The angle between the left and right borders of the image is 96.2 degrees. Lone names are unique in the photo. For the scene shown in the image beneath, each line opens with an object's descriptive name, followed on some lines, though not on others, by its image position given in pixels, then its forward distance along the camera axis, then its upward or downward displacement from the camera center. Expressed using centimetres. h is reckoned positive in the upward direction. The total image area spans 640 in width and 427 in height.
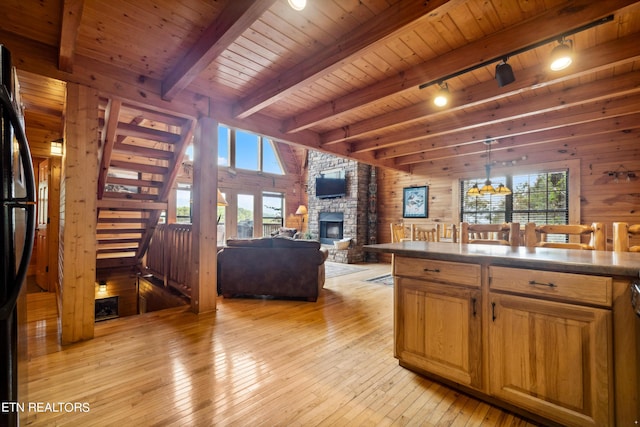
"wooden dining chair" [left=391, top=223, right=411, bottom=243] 557 -31
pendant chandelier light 477 +45
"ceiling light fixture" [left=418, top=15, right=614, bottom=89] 188 +123
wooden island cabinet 136 -62
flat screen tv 785 +81
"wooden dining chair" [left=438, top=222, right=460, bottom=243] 574 -35
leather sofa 388 -70
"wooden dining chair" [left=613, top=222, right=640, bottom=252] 213 -17
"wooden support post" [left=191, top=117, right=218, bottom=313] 329 -4
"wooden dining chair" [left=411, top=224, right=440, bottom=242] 496 -32
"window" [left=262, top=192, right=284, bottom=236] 1004 +19
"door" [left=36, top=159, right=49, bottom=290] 459 -20
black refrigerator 89 -7
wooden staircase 345 +57
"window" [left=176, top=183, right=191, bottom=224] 813 +35
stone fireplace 752 +12
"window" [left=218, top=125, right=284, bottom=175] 916 +215
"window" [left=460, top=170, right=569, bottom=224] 540 +30
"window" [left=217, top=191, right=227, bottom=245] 890 -21
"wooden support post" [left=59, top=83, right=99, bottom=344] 250 +2
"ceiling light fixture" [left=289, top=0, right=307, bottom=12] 160 +120
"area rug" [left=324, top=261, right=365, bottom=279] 582 -117
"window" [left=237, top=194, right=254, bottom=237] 944 +4
